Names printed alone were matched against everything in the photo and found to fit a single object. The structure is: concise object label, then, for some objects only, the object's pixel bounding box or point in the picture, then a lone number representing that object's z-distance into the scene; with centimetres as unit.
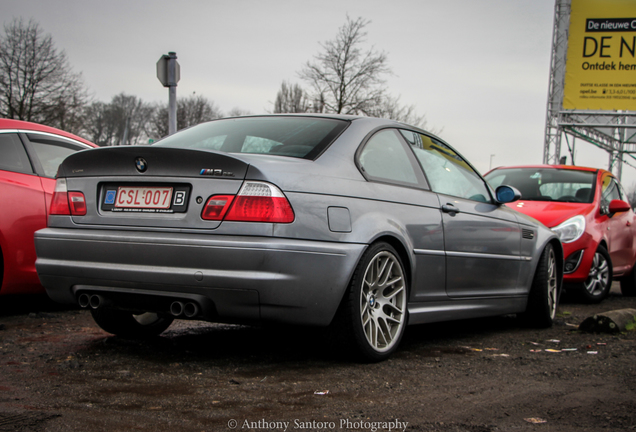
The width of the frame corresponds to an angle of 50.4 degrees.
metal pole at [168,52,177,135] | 972
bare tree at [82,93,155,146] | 6719
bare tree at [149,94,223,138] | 5550
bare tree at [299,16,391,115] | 3189
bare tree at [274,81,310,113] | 4779
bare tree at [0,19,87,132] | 3062
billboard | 2372
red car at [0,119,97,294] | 508
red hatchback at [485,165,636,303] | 759
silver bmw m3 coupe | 329
